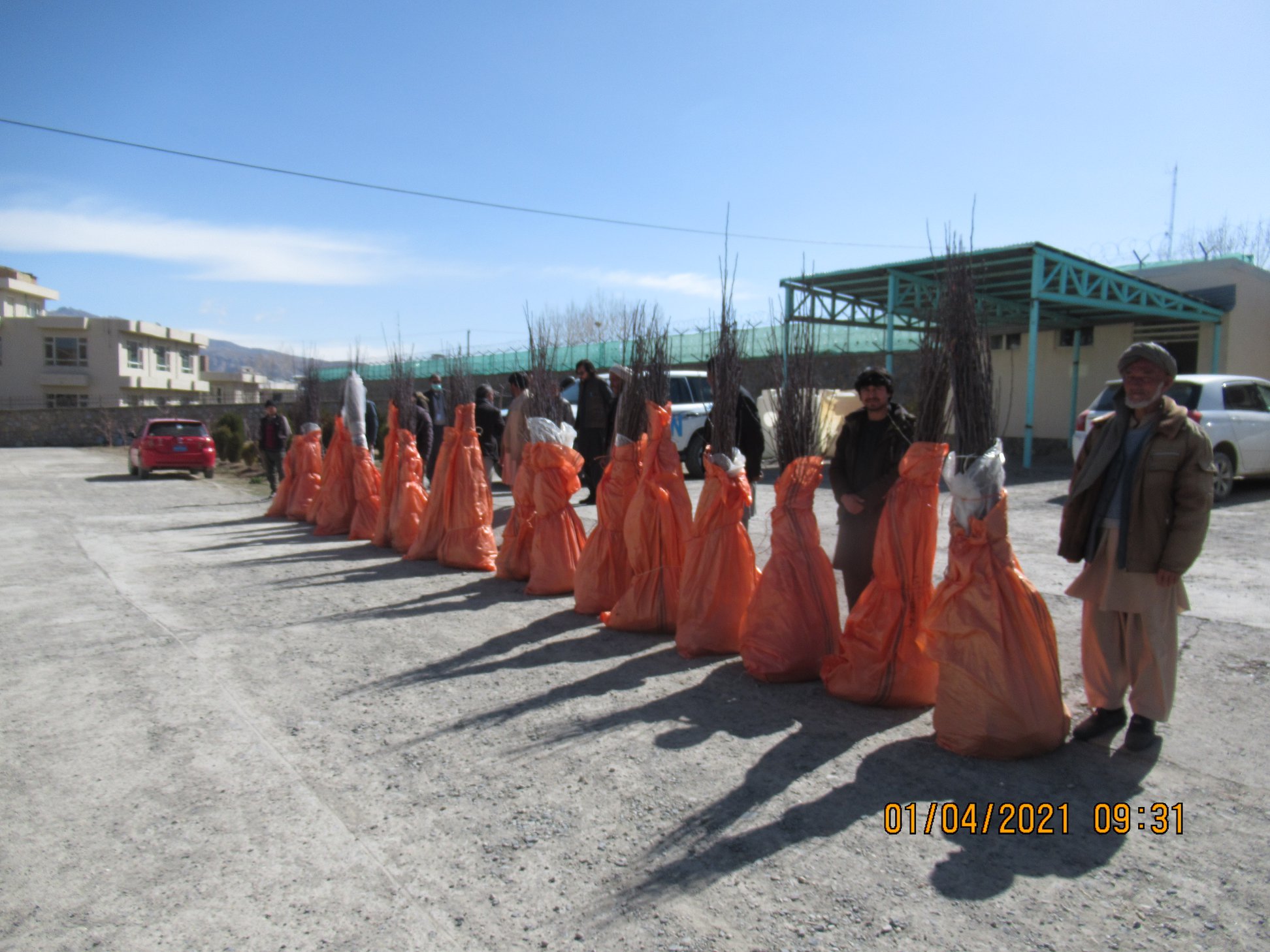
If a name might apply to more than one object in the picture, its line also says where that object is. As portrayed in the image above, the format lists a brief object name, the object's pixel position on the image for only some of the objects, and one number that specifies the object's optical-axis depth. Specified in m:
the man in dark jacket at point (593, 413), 7.91
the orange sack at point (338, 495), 9.27
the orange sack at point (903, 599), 3.71
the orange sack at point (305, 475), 10.88
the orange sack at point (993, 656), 3.13
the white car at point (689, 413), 12.97
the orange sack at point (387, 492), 8.40
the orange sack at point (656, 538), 5.05
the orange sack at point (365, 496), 9.01
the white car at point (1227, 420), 9.72
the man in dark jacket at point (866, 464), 4.14
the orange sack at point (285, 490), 11.09
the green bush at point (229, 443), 21.83
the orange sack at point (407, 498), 8.09
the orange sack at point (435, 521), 7.54
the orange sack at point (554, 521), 6.16
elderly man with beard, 3.08
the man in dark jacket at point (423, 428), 9.52
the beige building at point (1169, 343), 15.39
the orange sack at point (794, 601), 4.07
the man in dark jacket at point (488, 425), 9.35
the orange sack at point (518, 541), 6.60
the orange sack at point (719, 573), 4.54
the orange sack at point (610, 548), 5.52
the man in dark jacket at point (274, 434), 12.96
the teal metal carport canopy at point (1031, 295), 13.05
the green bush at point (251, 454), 20.97
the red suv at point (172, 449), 18.11
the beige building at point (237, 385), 55.12
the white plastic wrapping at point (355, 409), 9.05
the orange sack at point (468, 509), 7.14
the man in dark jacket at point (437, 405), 10.33
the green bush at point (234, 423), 22.38
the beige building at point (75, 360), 44.31
